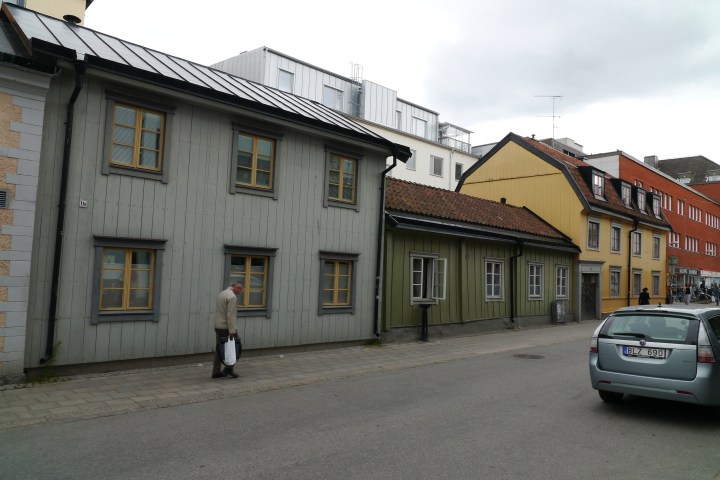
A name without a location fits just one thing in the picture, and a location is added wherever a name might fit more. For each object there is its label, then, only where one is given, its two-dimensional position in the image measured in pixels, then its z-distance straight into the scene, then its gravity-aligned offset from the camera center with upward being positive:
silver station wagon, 6.52 -0.80
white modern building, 31.95 +12.14
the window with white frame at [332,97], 34.72 +12.13
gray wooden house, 8.60 +1.35
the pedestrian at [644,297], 24.07 -0.21
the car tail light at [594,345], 7.48 -0.76
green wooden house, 14.70 +0.71
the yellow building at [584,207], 24.34 +4.02
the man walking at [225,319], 8.99 -0.71
